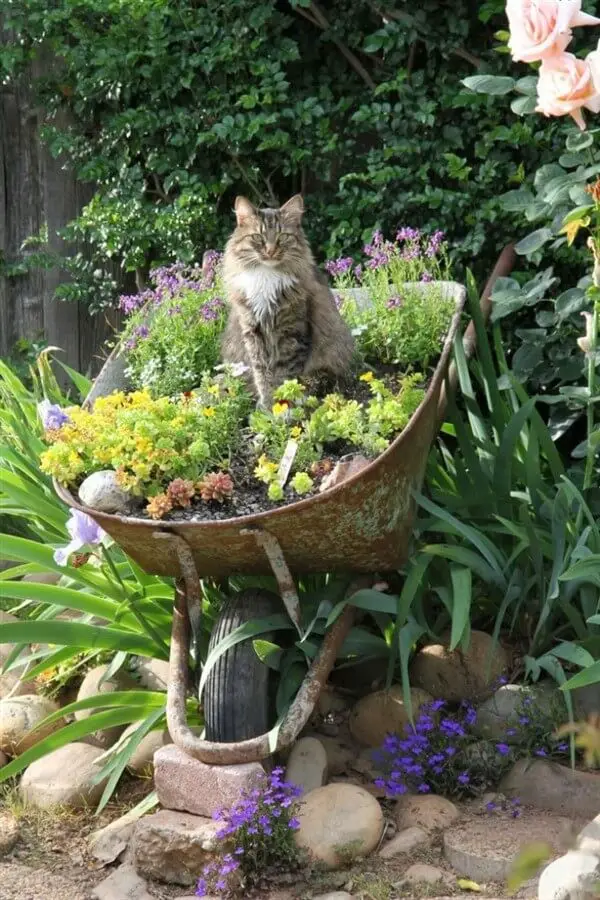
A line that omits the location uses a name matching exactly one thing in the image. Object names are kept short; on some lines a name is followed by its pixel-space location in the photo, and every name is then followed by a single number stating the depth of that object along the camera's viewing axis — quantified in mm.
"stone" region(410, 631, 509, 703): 2922
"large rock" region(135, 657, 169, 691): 3148
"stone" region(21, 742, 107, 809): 2828
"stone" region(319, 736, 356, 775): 2807
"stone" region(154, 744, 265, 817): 2426
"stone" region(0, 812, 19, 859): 2651
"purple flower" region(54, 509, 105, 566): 2828
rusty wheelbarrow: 2416
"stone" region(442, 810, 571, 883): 2334
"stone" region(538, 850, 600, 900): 1912
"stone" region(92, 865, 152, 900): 2402
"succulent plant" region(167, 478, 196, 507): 2574
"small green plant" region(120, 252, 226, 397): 3262
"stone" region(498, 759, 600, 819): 2598
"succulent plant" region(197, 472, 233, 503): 2604
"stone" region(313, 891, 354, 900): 2244
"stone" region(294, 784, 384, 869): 2398
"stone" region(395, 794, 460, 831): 2508
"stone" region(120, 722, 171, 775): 2924
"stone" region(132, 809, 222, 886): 2395
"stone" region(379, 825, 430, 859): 2441
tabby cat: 3053
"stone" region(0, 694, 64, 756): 3098
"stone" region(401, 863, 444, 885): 2309
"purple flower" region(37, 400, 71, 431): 2959
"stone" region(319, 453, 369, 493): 2555
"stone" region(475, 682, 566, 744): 2760
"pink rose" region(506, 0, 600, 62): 2699
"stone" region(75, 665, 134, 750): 3088
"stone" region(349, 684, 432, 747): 2848
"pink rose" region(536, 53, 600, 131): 2711
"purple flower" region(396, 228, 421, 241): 3678
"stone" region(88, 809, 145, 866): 2578
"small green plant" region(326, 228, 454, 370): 3338
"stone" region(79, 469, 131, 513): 2613
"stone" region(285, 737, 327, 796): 2652
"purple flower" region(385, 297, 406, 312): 3354
